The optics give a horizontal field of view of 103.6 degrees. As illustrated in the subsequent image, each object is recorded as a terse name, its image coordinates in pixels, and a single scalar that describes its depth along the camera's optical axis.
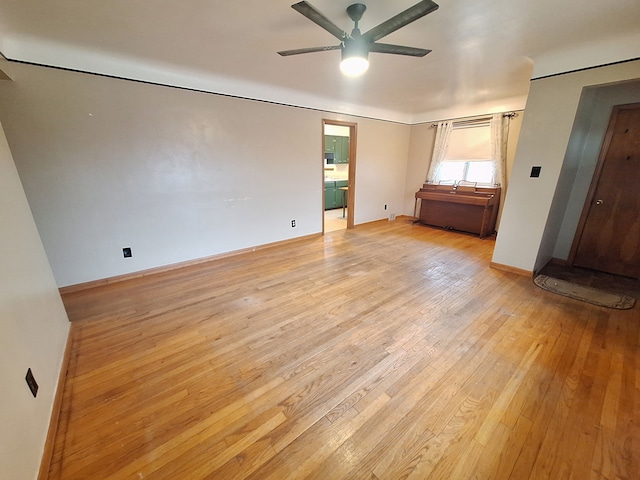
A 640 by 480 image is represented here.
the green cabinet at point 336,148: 6.68
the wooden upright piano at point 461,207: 4.55
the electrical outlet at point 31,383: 1.21
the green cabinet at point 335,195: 6.81
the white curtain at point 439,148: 5.04
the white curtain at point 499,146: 4.32
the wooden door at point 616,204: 2.83
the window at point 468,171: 4.79
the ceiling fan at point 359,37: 1.46
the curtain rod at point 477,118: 4.21
